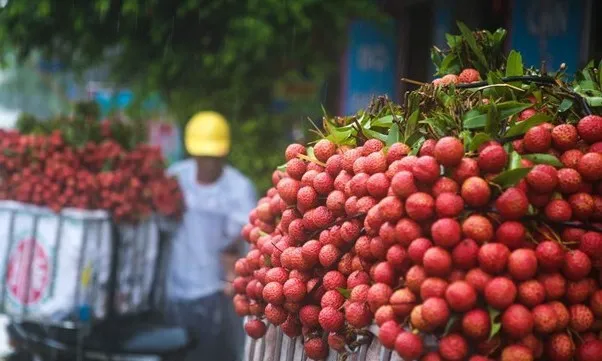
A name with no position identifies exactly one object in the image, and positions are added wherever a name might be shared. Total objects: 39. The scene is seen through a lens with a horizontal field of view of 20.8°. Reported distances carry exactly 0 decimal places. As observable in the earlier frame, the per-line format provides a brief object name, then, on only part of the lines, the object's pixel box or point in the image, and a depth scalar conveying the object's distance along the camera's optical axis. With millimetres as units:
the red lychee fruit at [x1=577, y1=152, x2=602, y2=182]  1972
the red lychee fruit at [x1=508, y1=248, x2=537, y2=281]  1902
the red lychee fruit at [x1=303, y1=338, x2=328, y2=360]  2118
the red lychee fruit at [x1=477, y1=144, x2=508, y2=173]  1949
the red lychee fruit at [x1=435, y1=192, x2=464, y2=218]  1925
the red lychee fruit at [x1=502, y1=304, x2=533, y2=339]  1886
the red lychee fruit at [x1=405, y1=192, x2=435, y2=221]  1940
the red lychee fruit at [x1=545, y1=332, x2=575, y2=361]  1916
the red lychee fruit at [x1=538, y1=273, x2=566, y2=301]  1928
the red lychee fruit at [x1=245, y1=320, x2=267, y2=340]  2272
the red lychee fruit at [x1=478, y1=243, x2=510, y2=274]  1904
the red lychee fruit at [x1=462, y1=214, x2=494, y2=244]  1921
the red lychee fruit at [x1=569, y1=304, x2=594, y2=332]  1930
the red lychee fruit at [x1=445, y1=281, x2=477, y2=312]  1888
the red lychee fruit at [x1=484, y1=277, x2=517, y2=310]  1891
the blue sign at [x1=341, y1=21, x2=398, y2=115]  7082
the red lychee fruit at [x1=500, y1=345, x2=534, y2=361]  1889
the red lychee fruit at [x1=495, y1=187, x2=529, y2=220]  1921
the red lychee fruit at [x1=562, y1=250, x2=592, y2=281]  1931
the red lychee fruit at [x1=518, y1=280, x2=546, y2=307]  1907
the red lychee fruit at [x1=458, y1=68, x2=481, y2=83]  2219
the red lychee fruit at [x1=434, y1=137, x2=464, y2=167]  1950
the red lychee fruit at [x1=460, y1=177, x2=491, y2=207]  1929
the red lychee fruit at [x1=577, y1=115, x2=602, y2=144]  2015
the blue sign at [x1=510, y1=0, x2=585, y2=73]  3658
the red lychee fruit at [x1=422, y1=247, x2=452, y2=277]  1909
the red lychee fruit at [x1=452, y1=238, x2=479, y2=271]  1914
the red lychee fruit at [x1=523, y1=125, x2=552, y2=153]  2005
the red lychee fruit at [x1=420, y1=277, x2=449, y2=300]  1909
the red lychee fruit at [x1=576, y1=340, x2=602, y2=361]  1921
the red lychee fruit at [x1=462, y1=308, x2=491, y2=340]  1888
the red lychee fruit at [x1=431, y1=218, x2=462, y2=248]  1915
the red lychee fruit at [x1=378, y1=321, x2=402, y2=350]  1925
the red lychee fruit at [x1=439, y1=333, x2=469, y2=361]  1893
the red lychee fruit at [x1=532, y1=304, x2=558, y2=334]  1899
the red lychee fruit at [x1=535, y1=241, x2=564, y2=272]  1921
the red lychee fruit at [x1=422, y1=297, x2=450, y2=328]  1889
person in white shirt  6023
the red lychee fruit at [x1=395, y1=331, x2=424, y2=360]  1899
